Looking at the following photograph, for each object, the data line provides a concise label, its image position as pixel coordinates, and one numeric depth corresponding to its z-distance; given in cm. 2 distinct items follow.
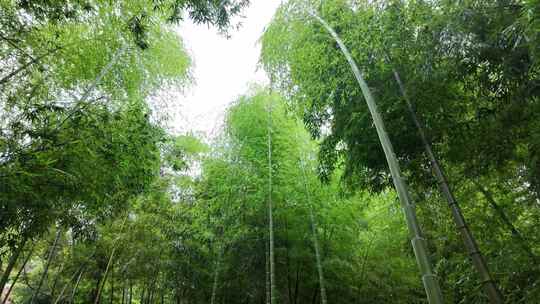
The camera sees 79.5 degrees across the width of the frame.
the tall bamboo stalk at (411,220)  156
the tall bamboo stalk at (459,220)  215
